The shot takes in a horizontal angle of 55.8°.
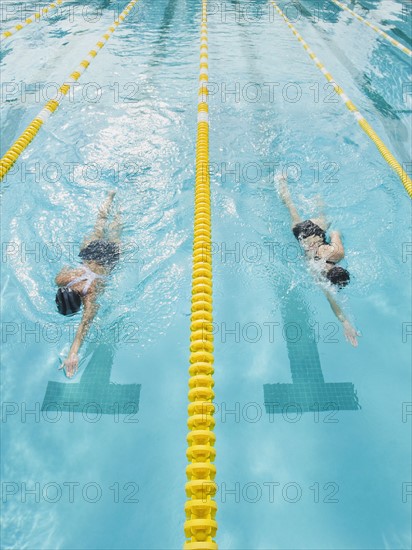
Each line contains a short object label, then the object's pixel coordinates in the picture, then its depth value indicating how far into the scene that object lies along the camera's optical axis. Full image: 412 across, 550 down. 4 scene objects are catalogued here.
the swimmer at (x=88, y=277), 2.99
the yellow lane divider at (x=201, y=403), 1.66
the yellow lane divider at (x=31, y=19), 8.24
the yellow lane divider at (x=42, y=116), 4.61
